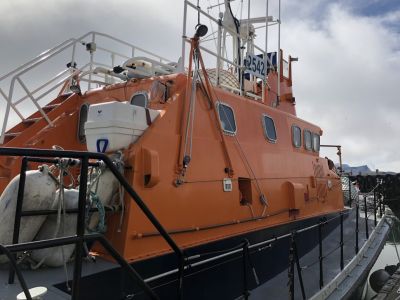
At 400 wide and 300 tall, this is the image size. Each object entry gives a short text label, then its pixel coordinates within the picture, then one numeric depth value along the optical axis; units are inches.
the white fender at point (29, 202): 103.4
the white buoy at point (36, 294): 76.9
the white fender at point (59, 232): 109.8
